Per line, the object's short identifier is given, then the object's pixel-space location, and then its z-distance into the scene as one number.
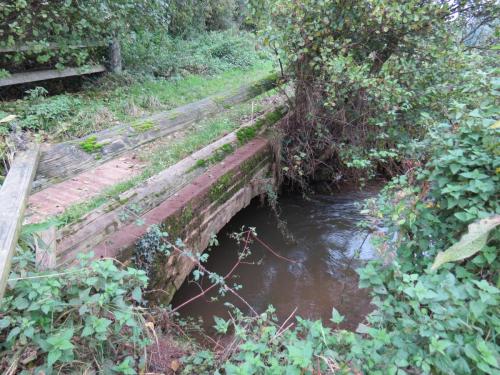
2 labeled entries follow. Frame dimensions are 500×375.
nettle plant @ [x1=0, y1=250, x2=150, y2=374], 1.86
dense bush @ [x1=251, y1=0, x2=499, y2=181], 4.71
